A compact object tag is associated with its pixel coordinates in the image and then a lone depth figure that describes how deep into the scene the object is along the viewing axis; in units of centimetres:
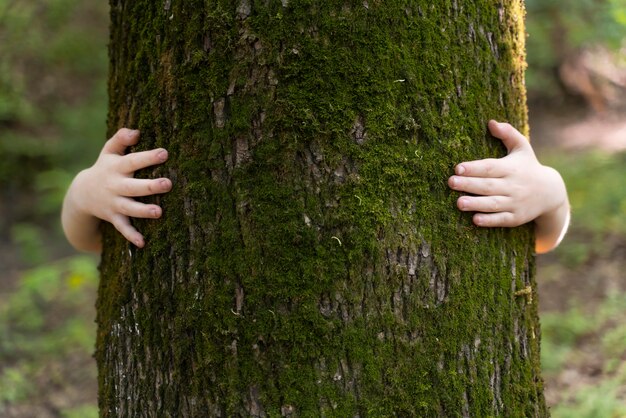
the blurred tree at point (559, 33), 331
